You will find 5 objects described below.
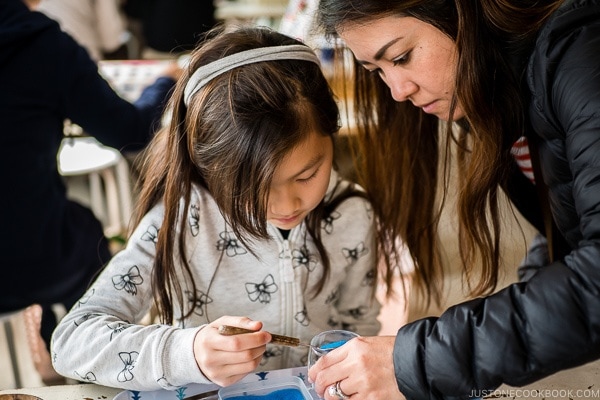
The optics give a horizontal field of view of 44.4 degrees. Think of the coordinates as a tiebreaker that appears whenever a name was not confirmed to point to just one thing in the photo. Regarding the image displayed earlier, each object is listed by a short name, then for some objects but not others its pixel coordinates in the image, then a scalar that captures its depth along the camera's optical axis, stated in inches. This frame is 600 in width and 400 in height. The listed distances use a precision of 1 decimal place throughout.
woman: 35.6
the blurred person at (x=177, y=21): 140.8
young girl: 44.4
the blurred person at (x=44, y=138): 69.6
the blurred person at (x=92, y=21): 137.8
